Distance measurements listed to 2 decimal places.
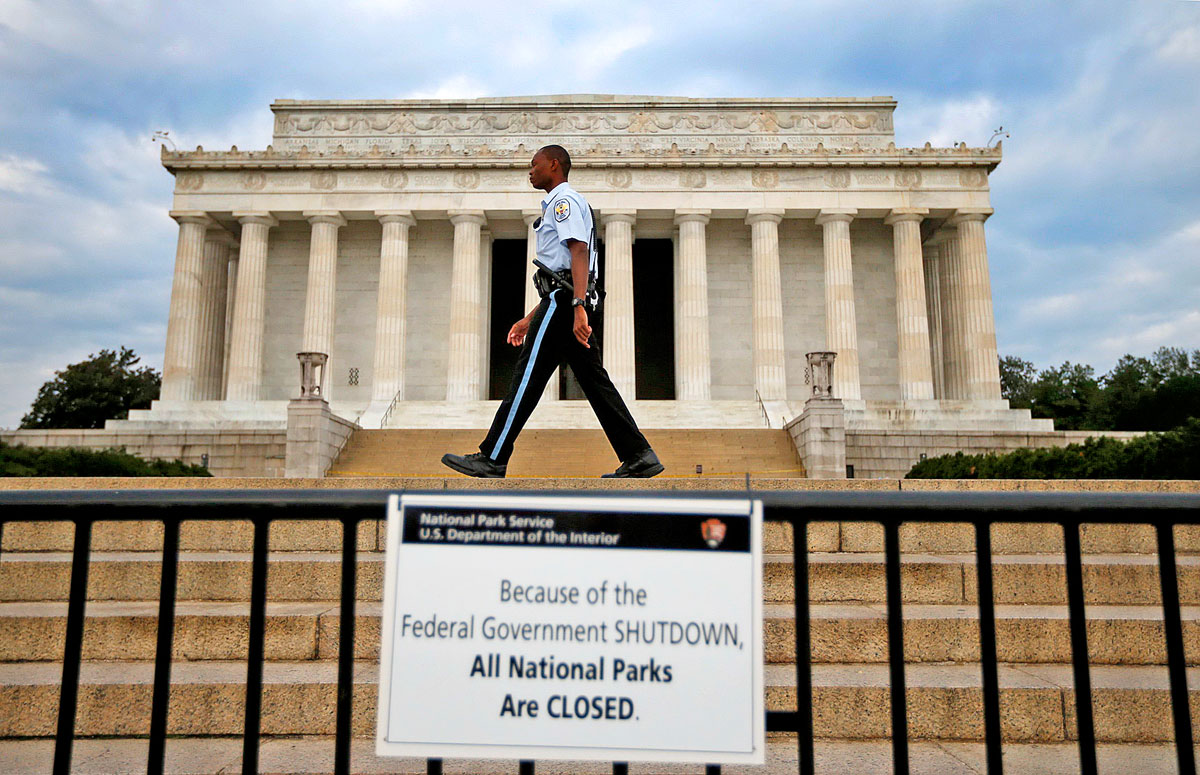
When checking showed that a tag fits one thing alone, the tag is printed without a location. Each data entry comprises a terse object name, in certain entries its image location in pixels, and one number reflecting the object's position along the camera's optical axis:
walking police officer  7.36
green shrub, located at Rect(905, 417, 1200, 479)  12.60
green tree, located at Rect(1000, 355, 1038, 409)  66.31
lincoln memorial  34.28
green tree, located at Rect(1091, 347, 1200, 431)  38.06
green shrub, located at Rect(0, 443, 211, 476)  13.71
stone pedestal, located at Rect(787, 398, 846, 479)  22.16
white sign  2.23
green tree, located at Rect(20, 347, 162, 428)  44.78
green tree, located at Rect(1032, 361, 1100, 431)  45.91
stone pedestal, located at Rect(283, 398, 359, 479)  21.97
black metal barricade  2.48
